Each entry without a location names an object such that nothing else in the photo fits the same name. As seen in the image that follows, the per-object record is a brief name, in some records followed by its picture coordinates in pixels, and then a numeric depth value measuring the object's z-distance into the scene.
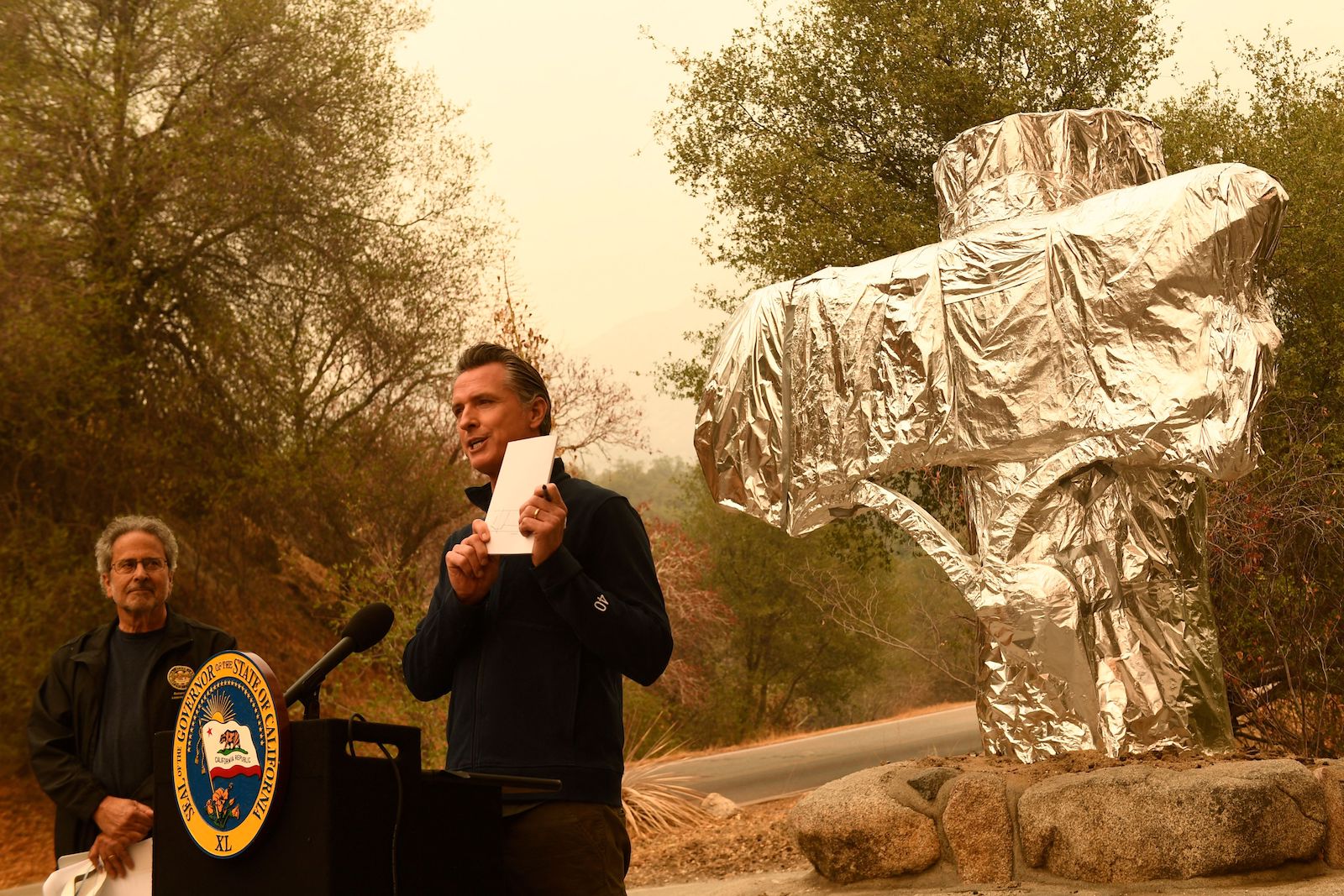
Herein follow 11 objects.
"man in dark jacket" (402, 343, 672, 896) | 1.99
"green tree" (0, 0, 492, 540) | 11.70
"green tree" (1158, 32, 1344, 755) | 8.48
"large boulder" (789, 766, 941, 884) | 5.87
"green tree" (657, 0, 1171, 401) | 10.45
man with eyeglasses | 3.33
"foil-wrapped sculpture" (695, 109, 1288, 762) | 5.55
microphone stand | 1.83
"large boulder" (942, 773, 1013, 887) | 5.65
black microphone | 1.81
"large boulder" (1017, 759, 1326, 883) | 5.01
